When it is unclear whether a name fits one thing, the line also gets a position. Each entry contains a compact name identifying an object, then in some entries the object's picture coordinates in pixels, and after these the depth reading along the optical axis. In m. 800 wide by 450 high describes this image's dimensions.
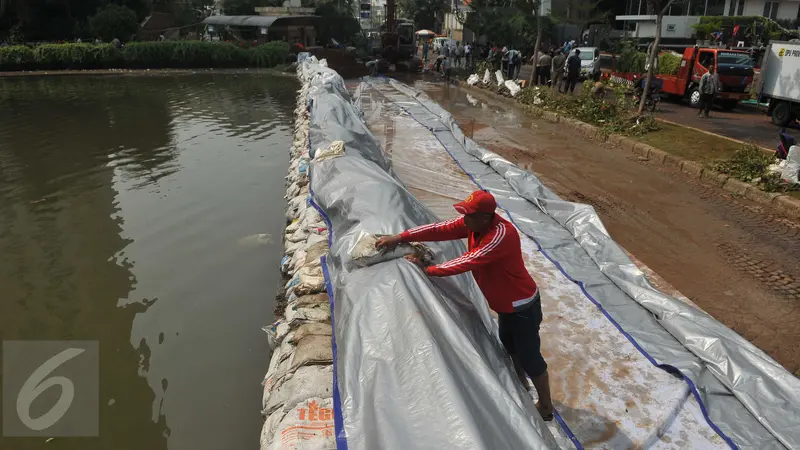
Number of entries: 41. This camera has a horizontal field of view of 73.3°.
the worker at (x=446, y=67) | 22.45
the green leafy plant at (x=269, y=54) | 28.27
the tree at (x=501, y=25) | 27.25
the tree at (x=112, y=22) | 29.38
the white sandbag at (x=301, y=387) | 3.38
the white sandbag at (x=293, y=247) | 5.91
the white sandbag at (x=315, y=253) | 5.02
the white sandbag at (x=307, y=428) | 2.98
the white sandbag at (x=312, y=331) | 3.96
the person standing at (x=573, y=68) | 15.80
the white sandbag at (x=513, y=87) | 16.81
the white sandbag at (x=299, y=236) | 6.01
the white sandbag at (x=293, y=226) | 6.54
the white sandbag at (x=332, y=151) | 6.44
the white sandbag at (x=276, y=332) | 4.36
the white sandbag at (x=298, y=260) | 5.34
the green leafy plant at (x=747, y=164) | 8.07
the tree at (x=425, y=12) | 52.62
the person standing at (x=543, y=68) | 17.80
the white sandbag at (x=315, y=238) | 5.45
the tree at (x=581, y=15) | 25.09
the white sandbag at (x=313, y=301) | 4.40
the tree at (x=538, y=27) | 16.48
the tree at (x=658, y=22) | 11.34
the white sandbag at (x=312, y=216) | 6.03
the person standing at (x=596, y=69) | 19.03
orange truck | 14.46
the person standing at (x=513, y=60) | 19.69
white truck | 11.73
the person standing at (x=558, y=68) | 17.09
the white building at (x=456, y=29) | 31.44
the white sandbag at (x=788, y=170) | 7.54
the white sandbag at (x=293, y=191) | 7.79
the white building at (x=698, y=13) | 27.94
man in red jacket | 2.93
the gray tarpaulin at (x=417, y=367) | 2.28
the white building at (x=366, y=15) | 73.75
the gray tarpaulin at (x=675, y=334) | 3.40
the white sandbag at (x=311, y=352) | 3.66
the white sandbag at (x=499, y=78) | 18.16
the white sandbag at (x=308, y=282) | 4.60
